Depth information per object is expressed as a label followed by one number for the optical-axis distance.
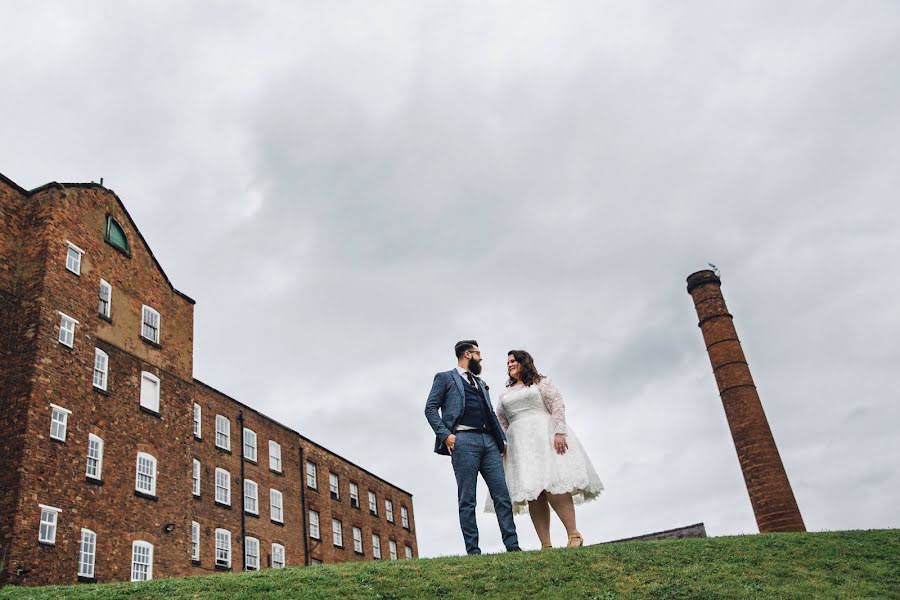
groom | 9.00
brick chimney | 29.61
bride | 9.23
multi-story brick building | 20.42
